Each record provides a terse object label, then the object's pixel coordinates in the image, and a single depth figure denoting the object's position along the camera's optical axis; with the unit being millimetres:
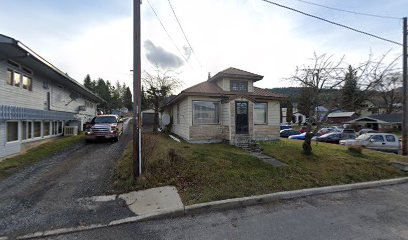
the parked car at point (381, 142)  16469
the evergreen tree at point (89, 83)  72794
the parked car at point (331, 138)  22781
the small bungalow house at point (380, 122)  38219
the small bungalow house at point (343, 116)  57812
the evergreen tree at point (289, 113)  65312
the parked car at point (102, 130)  14219
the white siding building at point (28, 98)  9539
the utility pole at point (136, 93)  6555
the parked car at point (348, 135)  22750
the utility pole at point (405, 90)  11828
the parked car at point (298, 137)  23766
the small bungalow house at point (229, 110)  13789
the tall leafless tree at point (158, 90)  23203
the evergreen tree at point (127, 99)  88562
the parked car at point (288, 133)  27156
